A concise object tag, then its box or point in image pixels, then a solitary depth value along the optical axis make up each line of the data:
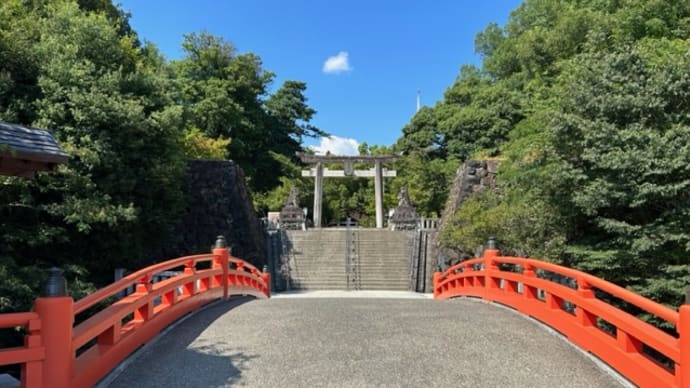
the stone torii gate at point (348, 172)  26.12
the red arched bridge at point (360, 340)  3.04
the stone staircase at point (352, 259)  18.08
